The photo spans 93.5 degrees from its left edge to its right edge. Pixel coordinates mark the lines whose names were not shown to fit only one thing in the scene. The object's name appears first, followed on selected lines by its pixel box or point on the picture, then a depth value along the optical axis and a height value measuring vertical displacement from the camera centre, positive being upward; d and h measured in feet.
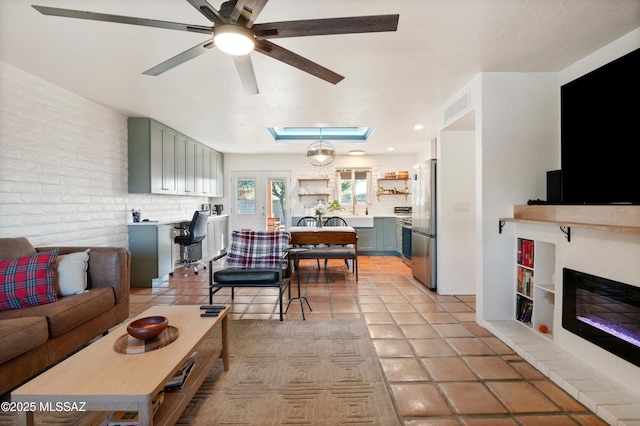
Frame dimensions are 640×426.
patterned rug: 5.49 -3.76
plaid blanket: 11.74 -1.55
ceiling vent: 10.72 +3.86
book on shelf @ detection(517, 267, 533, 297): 9.08 -2.24
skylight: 20.56 +5.22
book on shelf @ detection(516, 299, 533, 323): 9.14 -3.14
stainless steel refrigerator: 13.33 -0.72
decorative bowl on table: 5.20 -2.09
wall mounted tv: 6.57 +1.79
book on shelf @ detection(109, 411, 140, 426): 4.40 -3.14
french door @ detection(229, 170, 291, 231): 25.41 +0.90
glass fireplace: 5.99 -2.28
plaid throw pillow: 6.91 -1.70
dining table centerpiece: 15.88 -0.08
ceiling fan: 4.76 +3.13
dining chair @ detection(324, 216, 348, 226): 21.81 -0.92
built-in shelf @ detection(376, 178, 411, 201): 24.47 +1.49
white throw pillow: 7.94 -1.73
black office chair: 16.12 -1.51
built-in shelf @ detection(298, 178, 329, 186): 24.68 +2.46
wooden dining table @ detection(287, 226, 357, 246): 14.39 -1.32
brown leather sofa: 5.74 -2.46
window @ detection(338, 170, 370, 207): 25.04 +1.79
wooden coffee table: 3.90 -2.38
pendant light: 15.84 +3.01
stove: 18.99 -1.81
